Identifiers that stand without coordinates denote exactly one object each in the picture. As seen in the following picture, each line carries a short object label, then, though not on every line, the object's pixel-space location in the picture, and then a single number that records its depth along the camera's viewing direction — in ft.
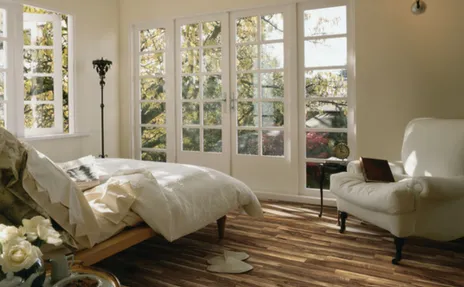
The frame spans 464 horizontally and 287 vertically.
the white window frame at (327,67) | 13.33
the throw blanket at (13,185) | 5.78
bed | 5.99
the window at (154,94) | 16.94
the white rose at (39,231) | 3.81
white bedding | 7.74
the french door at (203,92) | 15.69
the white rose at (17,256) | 3.32
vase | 3.72
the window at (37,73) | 13.53
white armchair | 8.63
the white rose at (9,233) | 3.44
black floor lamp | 15.50
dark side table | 11.99
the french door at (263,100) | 14.52
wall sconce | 11.86
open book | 10.22
